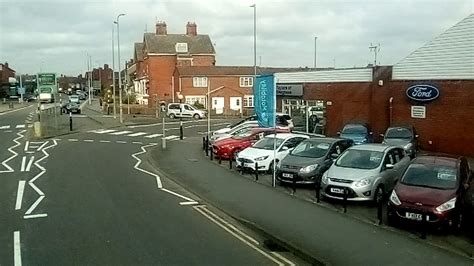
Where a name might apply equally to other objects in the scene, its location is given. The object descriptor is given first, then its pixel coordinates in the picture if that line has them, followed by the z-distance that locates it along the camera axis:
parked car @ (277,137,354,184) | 16.94
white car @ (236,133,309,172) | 20.27
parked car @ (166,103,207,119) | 58.22
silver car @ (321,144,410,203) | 14.41
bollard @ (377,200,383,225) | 12.52
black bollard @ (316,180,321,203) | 14.75
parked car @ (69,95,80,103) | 70.97
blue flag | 17.64
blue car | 26.67
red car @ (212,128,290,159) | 24.12
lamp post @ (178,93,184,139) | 35.17
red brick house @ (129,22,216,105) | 78.12
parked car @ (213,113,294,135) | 33.41
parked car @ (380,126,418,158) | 24.23
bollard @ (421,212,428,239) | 11.06
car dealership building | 24.62
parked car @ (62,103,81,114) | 67.00
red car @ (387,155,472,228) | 11.29
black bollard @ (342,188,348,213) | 13.63
